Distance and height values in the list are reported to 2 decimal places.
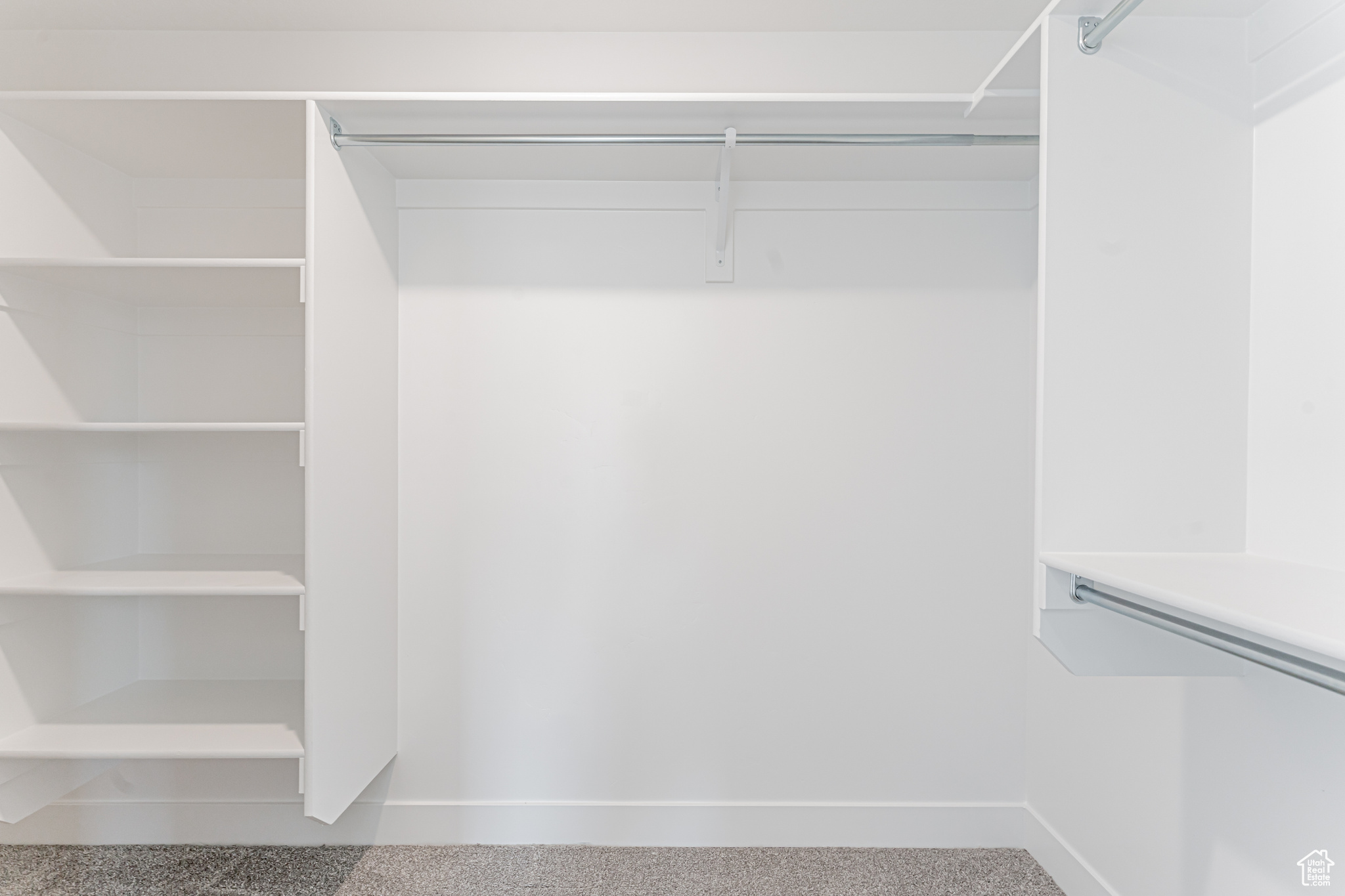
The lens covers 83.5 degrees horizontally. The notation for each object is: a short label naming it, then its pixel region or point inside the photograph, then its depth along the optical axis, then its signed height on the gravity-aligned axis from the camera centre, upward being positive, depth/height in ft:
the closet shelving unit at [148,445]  5.96 -0.11
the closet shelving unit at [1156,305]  4.36 +0.80
